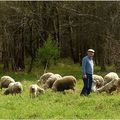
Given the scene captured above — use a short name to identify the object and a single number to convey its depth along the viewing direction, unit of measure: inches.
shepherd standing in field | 671.1
